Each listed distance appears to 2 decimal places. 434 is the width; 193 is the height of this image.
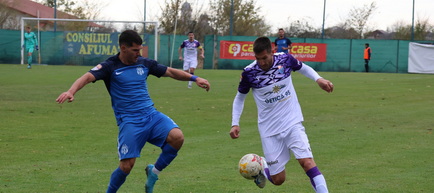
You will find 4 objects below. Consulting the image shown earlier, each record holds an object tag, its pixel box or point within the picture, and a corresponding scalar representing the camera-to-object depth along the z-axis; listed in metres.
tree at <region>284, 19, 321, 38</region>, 46.89
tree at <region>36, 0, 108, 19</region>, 52.79
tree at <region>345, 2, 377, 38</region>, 52.84
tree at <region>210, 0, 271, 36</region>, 48.53
